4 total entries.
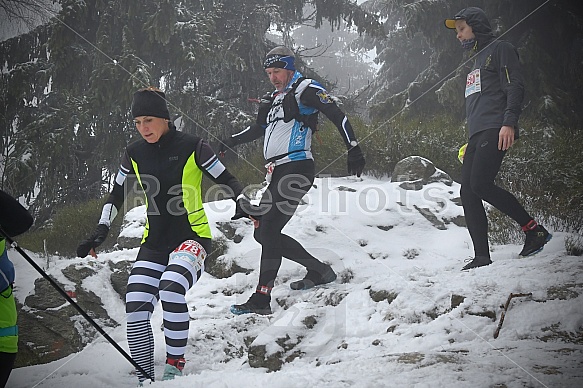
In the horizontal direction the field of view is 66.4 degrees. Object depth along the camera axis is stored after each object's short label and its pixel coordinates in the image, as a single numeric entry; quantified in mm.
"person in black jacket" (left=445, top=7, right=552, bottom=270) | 3676
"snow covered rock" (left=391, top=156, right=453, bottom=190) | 6723
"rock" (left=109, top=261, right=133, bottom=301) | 5098
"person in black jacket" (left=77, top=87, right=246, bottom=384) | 2838
